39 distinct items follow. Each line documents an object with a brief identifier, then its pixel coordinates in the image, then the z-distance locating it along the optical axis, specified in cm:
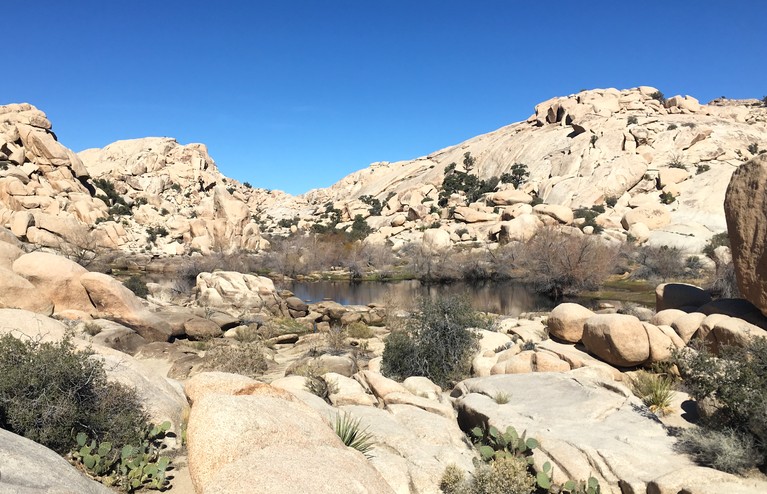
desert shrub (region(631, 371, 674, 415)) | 915
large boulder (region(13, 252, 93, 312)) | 1781
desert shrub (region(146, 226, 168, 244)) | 5719
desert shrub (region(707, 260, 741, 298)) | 2209
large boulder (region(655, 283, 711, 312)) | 1400
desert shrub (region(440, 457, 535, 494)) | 635
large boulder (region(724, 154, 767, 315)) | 996
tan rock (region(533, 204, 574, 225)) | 5134
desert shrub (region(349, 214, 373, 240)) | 6312
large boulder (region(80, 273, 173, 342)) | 1856
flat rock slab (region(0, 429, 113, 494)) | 402
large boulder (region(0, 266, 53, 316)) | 1598
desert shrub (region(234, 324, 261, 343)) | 2009
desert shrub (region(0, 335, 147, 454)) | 608
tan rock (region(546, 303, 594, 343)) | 1404
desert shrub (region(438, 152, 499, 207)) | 7188
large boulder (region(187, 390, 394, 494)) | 445
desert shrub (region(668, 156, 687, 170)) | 5990
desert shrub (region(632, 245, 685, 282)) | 3572
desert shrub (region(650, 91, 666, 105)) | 8623
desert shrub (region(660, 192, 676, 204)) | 5285
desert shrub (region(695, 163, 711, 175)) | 5731
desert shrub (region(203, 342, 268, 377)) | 1372
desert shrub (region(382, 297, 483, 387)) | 1330
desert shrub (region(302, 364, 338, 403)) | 956
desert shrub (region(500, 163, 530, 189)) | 7250
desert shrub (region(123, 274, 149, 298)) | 2583
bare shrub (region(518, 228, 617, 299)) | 3378
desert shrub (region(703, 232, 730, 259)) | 3785
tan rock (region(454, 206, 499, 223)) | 5872
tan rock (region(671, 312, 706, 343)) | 1191
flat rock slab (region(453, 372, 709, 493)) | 688
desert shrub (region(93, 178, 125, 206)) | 6600
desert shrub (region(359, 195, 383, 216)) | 7557
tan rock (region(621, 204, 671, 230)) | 4956
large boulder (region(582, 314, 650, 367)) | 1173
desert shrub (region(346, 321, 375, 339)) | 2134
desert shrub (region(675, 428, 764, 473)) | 642
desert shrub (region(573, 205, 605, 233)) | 4900
